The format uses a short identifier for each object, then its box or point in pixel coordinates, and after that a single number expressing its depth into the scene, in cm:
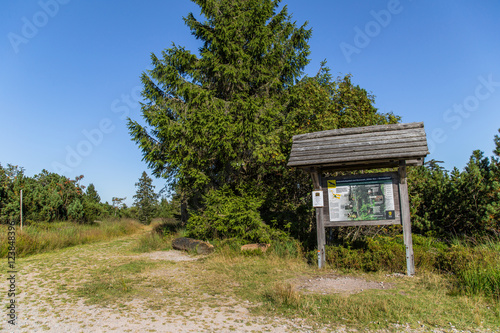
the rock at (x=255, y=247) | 1127
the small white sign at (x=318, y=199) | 962
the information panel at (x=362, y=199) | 920
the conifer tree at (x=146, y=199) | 3925
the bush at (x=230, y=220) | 1231
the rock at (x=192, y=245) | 1258
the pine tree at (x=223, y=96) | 1407
